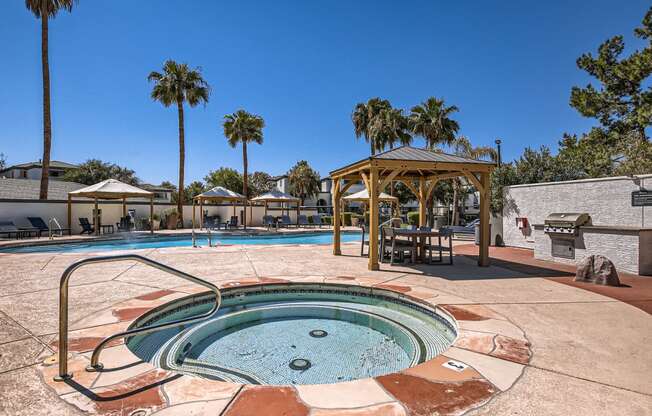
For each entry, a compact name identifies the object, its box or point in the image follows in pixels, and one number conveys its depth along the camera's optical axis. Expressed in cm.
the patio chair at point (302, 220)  2383
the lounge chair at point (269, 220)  2078
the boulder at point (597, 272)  564
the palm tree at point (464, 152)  2591
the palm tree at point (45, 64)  1573
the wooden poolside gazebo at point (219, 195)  1864
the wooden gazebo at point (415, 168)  724
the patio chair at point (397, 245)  791
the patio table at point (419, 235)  764
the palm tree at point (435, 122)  2223
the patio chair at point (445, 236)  769
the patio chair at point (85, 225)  1630
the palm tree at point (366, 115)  2578
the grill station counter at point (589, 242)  649
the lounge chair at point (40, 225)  1485
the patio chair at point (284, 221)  2229
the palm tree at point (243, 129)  2356
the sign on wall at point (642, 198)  730
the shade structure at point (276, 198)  2109
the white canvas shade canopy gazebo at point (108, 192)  1518
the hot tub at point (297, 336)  325
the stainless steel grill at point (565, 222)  759
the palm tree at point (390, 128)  2417
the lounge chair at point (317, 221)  2592
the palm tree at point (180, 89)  2008
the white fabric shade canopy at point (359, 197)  1764
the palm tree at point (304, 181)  4397
